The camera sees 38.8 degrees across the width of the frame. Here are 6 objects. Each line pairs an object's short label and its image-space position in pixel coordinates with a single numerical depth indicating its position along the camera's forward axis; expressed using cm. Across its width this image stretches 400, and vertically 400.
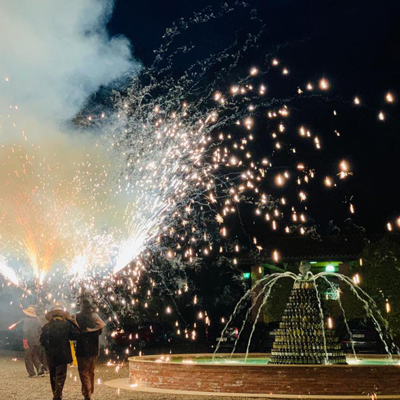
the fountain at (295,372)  1103
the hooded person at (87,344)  1024
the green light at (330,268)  3695
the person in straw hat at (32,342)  1537
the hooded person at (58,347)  1002
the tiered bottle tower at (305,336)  1224
